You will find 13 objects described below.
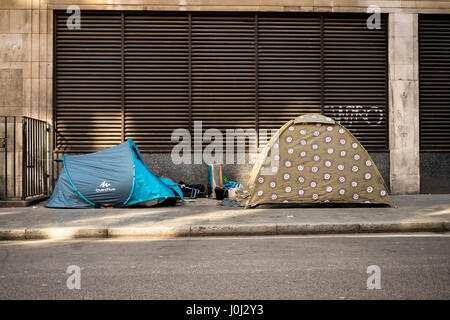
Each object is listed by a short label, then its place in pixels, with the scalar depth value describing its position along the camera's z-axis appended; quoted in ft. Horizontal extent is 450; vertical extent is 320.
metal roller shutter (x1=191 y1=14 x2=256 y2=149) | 35.65
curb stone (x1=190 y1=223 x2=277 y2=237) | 20.90
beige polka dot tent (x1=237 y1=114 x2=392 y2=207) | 26.58
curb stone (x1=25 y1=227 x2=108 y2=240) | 20.21
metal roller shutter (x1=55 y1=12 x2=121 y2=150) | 34.99
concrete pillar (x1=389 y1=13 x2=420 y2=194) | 35.60
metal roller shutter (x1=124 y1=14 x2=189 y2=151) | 35.27
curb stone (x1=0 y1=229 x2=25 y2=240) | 20.03
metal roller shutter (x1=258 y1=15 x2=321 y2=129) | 35.94
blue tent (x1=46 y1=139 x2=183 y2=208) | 26.66
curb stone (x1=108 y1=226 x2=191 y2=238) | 20.48
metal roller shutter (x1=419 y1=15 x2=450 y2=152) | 36.32
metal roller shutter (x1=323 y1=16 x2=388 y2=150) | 36.27
